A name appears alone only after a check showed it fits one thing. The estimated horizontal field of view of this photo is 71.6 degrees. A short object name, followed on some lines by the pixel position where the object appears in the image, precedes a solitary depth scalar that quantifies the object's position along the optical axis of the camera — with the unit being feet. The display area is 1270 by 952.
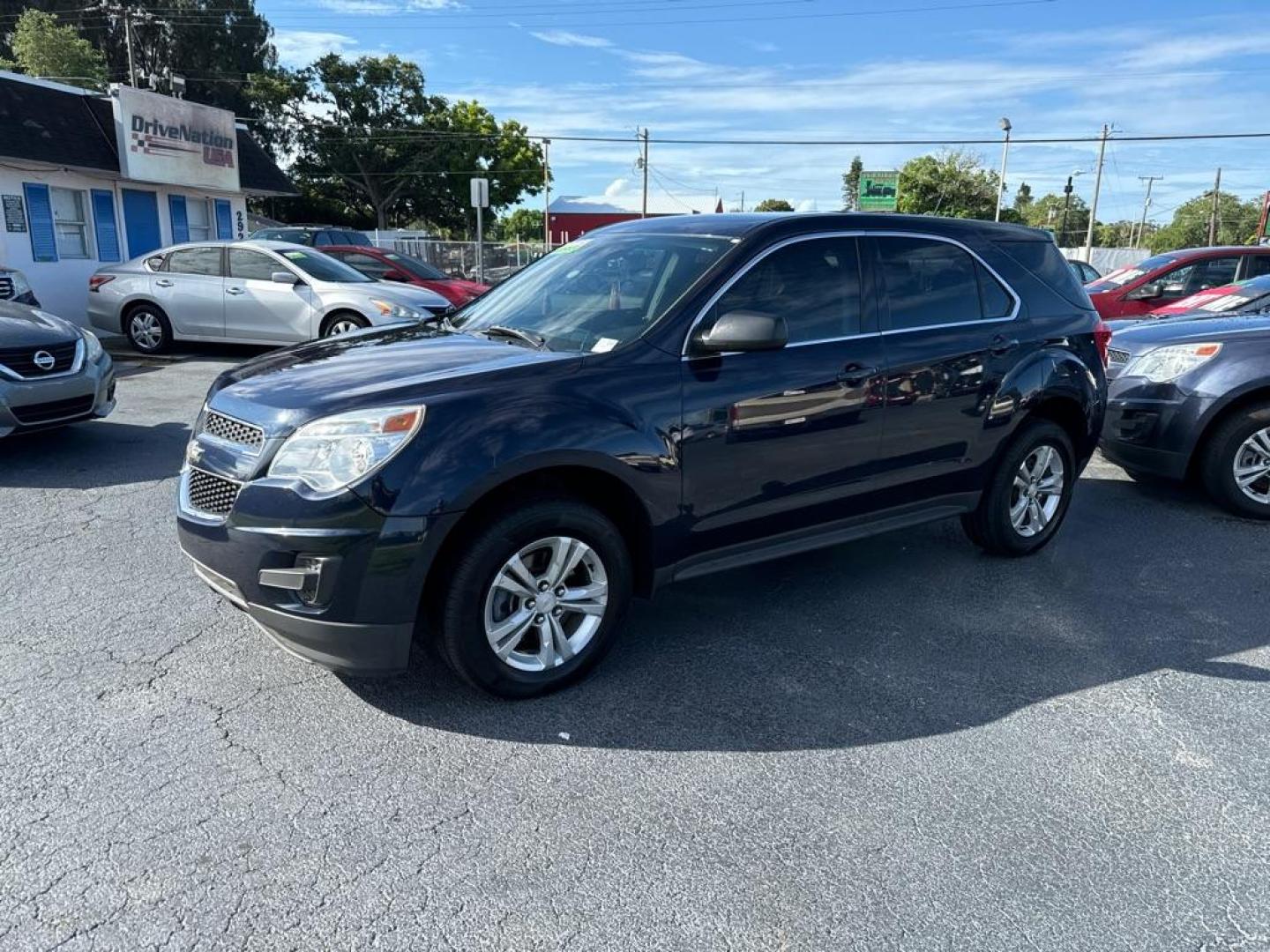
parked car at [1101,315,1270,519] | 19.60
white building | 48.21
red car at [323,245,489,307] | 49.05
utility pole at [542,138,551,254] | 175.83
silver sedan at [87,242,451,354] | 37.17
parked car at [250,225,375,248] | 63.05
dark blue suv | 9.89
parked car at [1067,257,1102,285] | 56.13
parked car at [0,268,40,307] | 36.76
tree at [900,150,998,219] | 192.34
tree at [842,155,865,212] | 257.42
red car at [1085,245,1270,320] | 39.27
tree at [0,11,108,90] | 126.11
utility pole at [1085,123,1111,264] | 140.38
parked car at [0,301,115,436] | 20.22
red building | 250.16
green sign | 136.77
